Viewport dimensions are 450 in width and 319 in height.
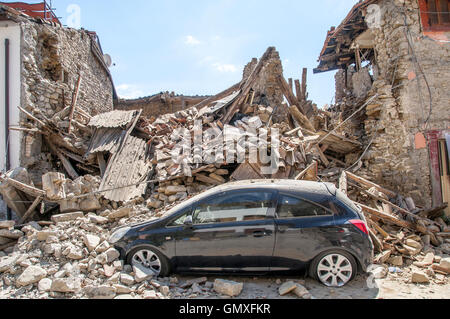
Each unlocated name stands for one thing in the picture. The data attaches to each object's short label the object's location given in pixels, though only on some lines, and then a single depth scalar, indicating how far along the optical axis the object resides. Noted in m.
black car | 4.23
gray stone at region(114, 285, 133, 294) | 4.11
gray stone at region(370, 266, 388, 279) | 4.69
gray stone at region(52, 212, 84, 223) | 6.64
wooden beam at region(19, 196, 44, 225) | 7.01
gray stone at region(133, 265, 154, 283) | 4.29
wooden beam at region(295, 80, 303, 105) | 13.81
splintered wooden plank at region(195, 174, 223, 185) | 7.67
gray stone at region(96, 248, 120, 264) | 4.74
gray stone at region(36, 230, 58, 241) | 5.48
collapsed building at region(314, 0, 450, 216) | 7.80
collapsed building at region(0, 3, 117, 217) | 9.23
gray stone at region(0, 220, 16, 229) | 6.22
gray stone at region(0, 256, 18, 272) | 4.85
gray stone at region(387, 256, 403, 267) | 5.14
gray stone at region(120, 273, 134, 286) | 4.25
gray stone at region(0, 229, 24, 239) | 6.00
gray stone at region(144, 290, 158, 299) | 4.00
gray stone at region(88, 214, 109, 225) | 6.54
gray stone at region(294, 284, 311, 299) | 3.95
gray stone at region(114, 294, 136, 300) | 3.97
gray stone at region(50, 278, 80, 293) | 4.11
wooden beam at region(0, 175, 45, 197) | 6.83
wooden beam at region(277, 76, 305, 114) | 12.11
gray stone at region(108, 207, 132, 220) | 6.82
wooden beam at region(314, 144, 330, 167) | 8.59
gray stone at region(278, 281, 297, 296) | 4.04
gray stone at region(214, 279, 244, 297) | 4.04
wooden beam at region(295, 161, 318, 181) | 7.27
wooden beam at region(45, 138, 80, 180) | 9.30
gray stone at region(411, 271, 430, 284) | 4.50
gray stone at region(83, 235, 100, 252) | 5.19
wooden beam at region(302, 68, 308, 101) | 13.84
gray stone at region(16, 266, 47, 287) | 4.39
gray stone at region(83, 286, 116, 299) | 4.01
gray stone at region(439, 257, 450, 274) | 4.82
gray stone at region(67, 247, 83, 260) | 4.95
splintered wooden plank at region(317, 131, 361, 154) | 8.98
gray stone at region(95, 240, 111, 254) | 5.11
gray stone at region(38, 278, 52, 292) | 4.26
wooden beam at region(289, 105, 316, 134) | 11.11
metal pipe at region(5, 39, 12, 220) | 9.07
